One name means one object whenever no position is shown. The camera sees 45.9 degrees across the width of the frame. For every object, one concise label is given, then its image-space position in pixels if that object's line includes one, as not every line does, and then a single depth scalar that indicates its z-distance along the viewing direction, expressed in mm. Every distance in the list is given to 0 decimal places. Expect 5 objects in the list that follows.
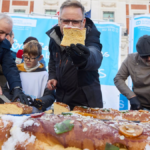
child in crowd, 2629
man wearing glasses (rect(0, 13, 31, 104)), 2041
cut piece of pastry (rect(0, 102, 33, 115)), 1522
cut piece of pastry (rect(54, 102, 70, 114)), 1628
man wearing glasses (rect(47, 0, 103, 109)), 1777
